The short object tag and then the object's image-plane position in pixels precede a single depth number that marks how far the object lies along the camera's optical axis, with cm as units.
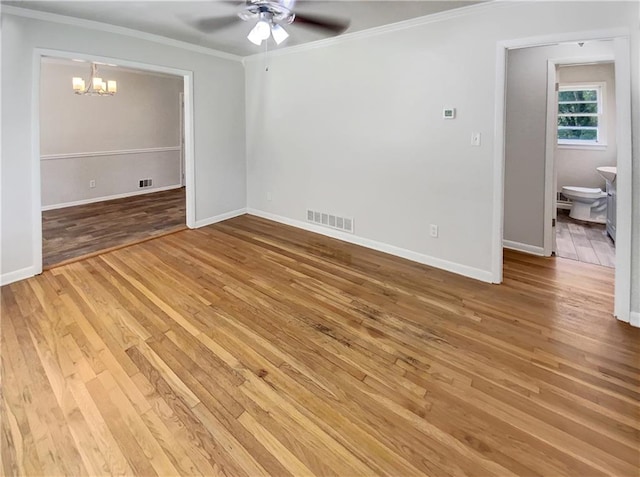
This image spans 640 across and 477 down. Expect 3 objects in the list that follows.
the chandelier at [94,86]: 520
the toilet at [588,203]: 524
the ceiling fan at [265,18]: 242
